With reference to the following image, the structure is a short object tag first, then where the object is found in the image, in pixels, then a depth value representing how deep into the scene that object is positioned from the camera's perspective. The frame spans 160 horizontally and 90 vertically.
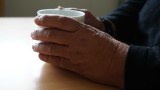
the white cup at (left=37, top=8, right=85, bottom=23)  0.63
